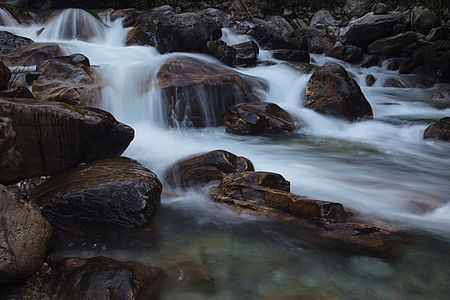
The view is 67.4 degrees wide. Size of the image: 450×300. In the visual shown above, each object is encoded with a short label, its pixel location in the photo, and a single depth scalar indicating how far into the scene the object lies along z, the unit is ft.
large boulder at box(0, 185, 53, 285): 7.66
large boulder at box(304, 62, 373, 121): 26.99
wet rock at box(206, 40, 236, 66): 36.09
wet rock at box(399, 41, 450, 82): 44.06
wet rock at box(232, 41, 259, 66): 38.83
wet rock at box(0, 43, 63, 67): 30.53
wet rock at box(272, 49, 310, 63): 44.09
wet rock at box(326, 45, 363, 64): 53.26
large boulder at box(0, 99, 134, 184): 12.76
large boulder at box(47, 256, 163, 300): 7.50
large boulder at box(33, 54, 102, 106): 21.83
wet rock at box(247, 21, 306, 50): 49.83
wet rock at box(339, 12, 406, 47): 57.21
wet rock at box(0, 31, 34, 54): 36.01
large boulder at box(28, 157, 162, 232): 10.98
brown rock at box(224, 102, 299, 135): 23.98
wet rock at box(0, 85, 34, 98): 15.34
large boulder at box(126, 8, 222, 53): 34.73
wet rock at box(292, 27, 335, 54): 58.85
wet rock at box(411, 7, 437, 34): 59.16
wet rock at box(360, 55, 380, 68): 51.62
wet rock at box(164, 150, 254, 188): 14.62
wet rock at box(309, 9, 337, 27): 73.72
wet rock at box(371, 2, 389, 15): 68.77
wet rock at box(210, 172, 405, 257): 10.26
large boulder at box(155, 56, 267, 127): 24.71
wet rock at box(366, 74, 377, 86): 43.98
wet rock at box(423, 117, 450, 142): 22.58
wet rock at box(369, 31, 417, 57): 54.65
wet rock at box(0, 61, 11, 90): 15.85
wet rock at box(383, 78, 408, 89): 43.01
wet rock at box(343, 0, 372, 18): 74.69
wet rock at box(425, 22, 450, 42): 54.54
